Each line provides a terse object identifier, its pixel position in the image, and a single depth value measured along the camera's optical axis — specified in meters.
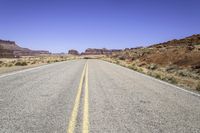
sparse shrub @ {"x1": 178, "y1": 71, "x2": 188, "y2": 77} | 19.69
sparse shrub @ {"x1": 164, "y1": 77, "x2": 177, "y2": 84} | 14.12
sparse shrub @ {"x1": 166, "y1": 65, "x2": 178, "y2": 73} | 23.99
